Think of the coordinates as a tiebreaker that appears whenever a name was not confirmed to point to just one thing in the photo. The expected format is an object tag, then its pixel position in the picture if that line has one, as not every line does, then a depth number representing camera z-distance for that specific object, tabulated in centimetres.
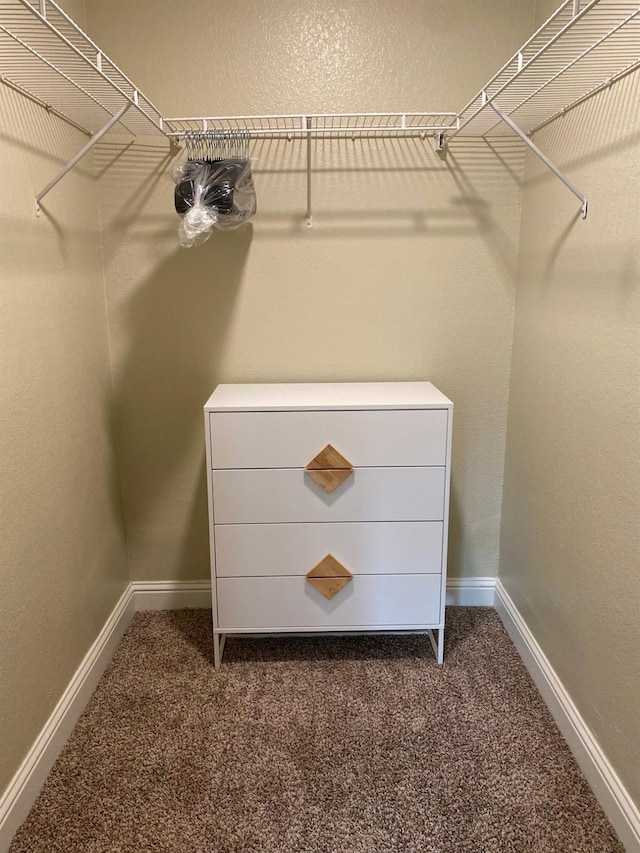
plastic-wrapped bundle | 157
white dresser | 168
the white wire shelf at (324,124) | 180
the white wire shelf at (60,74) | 118
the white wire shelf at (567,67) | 117
